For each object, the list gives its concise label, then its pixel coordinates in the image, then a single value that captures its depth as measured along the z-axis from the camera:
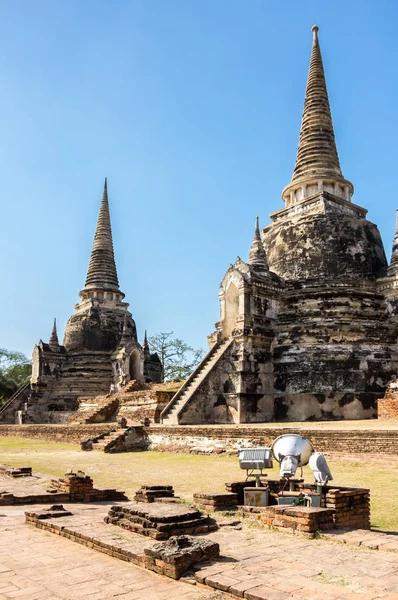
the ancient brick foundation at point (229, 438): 12.95
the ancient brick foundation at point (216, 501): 7.71
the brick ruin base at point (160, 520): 6.10
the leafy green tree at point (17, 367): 63.69
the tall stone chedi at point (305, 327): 21.11
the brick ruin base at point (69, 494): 8.90
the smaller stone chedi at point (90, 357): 34.31
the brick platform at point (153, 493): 8.00
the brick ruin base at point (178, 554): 4.99
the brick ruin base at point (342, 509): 6.45
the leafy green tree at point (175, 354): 51.47
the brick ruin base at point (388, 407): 18.41
